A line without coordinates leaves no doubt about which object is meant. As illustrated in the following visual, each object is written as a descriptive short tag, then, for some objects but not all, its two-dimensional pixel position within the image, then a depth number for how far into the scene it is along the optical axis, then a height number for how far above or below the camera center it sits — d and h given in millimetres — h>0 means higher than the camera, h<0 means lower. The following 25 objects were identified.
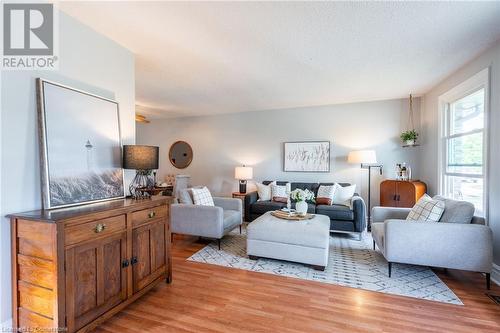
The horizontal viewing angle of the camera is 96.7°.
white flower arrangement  3168 -457
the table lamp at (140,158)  2127 +53
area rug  2215 -1254
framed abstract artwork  4887 +161
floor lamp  4141 +101
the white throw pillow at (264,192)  4625 -600
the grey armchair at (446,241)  2191 -803
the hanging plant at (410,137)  4102 +484
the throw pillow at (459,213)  2291 -515
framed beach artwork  1663 +144
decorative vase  3193 -630
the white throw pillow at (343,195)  4195 -600
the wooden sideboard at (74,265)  1364 -696
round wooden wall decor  6071 +255
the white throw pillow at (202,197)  3463 -540
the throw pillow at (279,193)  4387 -602
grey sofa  3682 -859
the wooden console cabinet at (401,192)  3691 -495
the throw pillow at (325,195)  4133 -601
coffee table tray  3041 -746
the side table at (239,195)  4859 -709
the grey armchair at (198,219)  3148 -826
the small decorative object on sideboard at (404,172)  4098 -173
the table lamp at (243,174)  5023 -242
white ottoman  2582 -936
